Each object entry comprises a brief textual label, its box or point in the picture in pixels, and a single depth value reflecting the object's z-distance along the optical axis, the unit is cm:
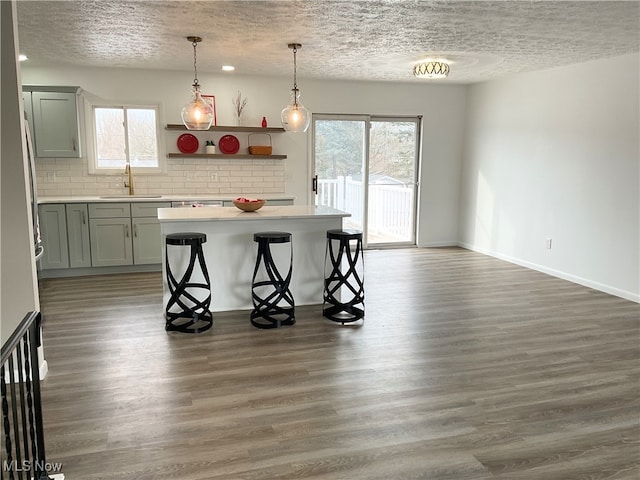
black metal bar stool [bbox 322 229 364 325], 433
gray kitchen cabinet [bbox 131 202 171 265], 595
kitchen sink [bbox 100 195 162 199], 631
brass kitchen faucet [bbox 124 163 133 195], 637
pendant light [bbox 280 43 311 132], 464
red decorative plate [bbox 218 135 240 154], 668
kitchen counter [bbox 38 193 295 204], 576
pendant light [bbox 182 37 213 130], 438
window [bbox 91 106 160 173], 630
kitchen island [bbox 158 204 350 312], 431
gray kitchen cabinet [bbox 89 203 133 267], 582
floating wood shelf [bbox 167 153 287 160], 648
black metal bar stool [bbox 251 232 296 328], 418
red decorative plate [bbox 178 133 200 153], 655
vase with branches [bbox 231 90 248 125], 667
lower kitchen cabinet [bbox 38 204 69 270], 564
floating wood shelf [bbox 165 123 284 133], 642
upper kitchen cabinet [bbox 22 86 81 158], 576
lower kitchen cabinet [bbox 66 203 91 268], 574
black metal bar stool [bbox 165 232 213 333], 401
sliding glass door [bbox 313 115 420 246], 731
